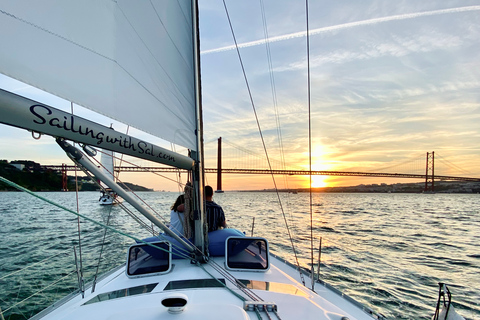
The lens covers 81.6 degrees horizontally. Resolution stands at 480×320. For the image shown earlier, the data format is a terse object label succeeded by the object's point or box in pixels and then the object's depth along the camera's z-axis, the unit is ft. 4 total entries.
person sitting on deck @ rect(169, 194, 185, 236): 11.29
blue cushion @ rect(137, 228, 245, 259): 10.67
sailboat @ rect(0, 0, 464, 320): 4.17
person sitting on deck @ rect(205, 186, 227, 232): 11.25
